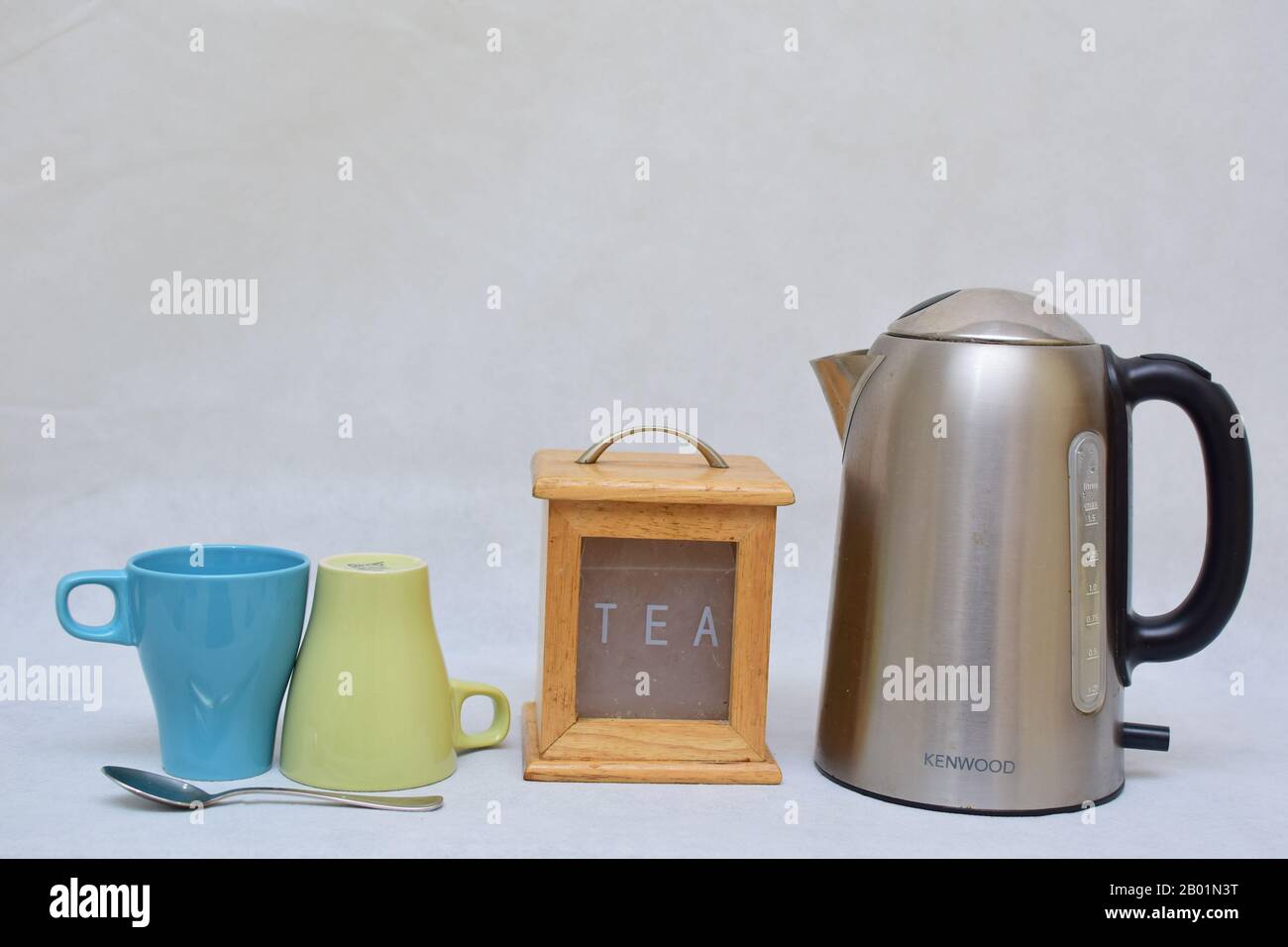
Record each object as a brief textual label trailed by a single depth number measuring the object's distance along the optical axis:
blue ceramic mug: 0.99
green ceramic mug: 1.00
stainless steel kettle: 0.99
